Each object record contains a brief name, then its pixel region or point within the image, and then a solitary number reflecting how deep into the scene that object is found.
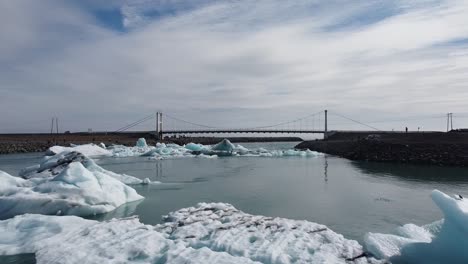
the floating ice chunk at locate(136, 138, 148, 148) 39.91
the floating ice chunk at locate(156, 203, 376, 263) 5.00
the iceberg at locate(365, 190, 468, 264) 4.91
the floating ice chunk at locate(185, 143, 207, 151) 35.12
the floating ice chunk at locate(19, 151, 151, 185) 11.18
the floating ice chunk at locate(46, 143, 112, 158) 28.75
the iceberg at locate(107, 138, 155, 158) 29.48
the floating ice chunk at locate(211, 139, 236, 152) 34.12
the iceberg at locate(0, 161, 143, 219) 7.55
